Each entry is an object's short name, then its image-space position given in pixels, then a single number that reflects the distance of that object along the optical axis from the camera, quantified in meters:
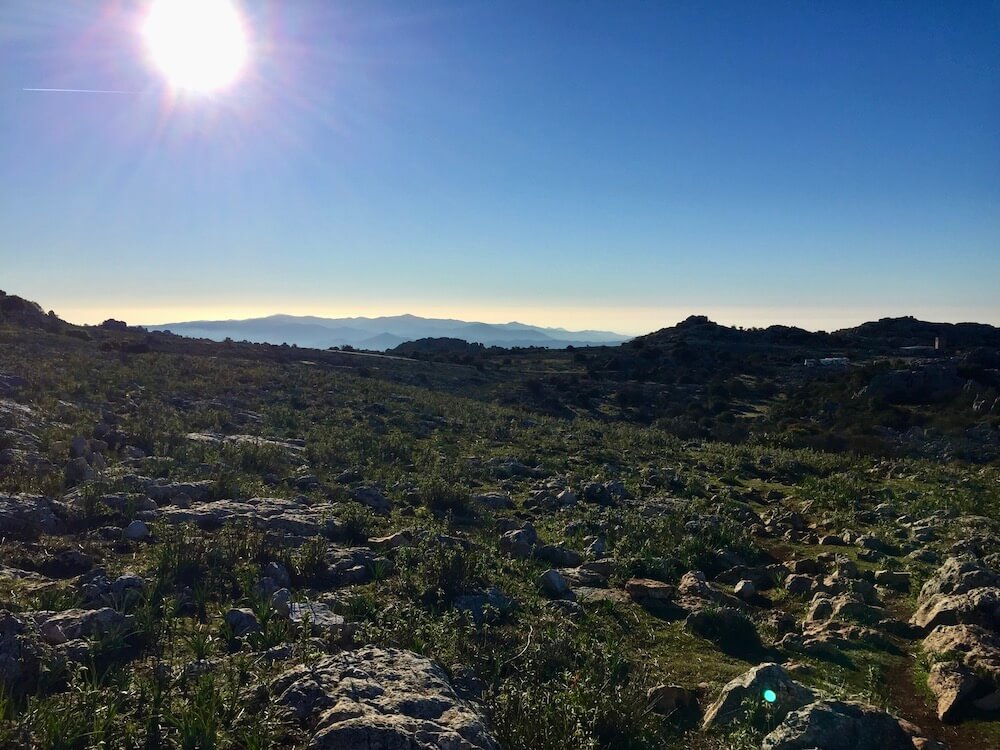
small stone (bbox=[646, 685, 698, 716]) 5.05
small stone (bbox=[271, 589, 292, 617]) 5.64
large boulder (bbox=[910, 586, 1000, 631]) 6.39
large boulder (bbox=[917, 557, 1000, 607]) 7.08
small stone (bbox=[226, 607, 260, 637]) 5.27
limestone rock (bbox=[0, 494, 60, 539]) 7.08
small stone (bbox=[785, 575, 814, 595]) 8.00
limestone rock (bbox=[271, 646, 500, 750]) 3.42
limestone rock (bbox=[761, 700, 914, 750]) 4.15
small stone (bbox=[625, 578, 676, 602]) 7.56
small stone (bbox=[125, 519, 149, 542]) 7.24
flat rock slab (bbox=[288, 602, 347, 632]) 5.33
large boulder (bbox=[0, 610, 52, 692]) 4.16
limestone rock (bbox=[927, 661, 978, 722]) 5.12
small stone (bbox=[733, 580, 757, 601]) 7.87
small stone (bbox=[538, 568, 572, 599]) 7.26
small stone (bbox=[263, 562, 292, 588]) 6.45
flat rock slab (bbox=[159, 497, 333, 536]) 8.09
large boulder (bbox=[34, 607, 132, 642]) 4.82
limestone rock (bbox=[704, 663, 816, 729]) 4.65
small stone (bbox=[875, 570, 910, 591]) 8.21
